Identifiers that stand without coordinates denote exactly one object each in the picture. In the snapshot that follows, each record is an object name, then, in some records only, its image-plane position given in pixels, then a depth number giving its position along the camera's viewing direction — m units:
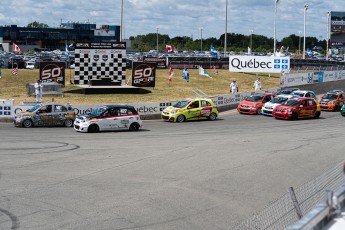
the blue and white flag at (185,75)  53.07
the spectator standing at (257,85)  48.00
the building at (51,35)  143.38
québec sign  59.34
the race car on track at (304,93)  38.72
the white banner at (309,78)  50.30
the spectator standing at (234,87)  45.19
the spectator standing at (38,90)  36.22
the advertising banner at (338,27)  97.38
